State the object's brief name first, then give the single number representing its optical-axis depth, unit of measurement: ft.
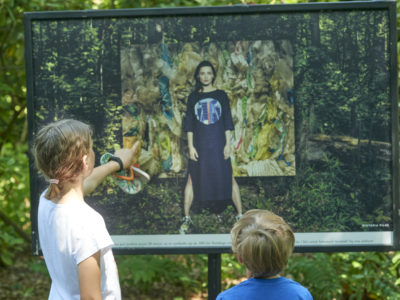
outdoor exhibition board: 10.09
